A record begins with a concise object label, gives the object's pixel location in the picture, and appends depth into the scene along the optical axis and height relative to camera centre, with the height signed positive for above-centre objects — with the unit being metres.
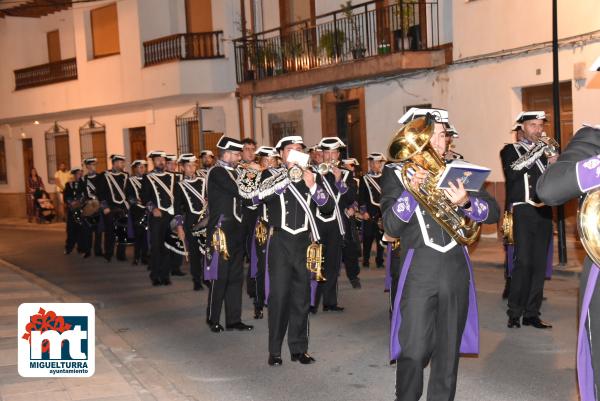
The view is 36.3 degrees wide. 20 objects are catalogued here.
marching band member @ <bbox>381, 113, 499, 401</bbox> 5.64 -1.12
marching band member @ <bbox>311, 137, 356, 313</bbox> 10.78 -1.51
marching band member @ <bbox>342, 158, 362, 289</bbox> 12.49 -1.89
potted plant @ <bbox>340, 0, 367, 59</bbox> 21.00 +1.88
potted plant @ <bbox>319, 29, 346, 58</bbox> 21.70 +1.78
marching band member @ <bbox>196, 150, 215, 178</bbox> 15.80 -0.64
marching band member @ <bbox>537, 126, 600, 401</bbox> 4.24 -0.41
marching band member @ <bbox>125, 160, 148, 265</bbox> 16.41 -1.52
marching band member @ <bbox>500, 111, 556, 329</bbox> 9.17 -1.23
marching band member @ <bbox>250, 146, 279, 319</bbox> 10.39 -1.55
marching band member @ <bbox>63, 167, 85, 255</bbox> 18.67 -1.58
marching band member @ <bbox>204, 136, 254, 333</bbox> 9.70 -1.27
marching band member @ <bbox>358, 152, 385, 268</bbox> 14.80 -1.45
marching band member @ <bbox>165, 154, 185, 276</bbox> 14.25 -1.91
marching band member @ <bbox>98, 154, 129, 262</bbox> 17.64 -1.40
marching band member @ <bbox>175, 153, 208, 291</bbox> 13.17 -1.16
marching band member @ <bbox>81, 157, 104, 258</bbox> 18.12 -1.87
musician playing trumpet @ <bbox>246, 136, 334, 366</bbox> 7.86 -1.15
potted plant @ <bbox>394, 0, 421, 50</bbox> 19.61 +1.82
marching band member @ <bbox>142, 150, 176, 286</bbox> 14.01 -1.35
